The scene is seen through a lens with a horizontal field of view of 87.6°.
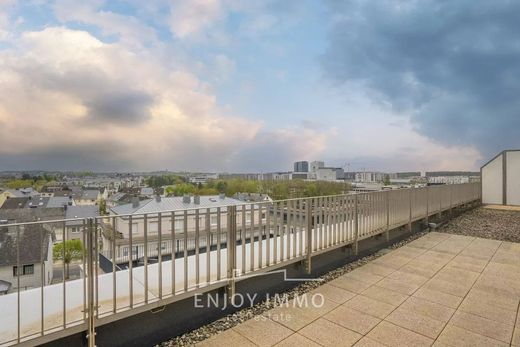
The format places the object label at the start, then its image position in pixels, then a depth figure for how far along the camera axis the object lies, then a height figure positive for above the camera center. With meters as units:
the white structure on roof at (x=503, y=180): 13.20 -0.34
